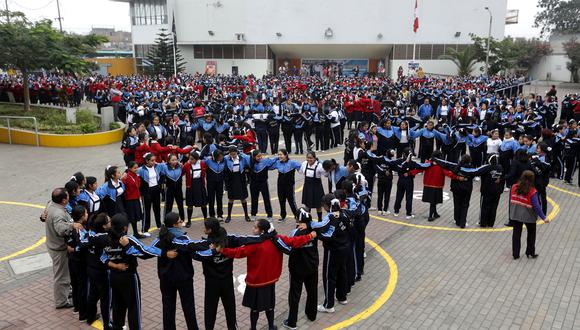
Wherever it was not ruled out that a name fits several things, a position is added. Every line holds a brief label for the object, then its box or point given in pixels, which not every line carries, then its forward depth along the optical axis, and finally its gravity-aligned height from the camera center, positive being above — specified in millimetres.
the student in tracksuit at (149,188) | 9586 -2107
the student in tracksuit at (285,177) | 10273 -2021
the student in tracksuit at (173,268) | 5684 -2196
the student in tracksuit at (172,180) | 9961 -2007
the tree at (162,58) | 50250 +2526
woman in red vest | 8328 -2173
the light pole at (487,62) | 42406 +1863
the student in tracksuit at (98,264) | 5930 -2283
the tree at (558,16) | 73188 +10391
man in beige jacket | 6664 -2194
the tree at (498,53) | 45281 +2862
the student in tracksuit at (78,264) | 6422 -2448
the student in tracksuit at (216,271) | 5637 -2218
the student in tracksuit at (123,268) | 5711 -2219
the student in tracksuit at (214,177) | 10461 -2036
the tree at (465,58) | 46594 +2379
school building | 49125 +5417
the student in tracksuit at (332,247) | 6484 -2258
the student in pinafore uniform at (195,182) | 10281 -2106
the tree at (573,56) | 50812 +2816
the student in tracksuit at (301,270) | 6195 -2419
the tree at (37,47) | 21453 +1599
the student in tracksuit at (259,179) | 10500 -2098
